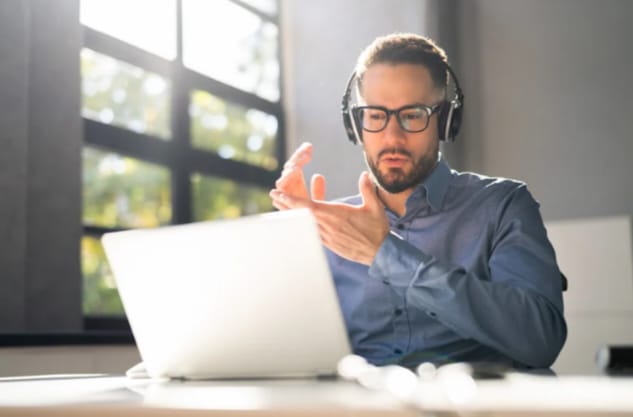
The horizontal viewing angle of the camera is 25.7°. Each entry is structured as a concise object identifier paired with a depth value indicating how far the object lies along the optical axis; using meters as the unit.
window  3.16
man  1.79
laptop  1.55
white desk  0.88
